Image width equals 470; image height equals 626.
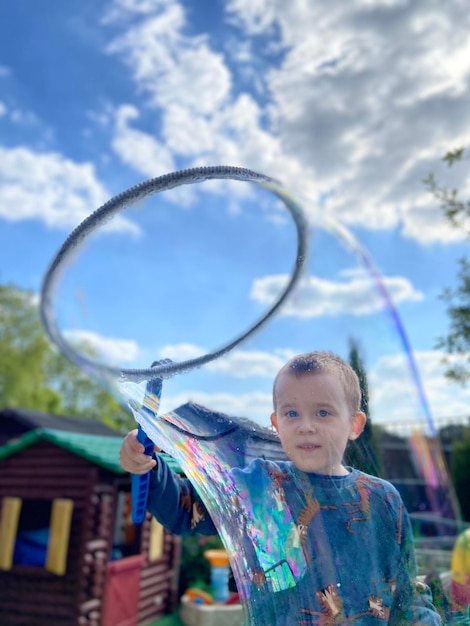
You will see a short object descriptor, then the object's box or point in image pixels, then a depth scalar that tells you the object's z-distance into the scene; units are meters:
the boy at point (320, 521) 1.10
